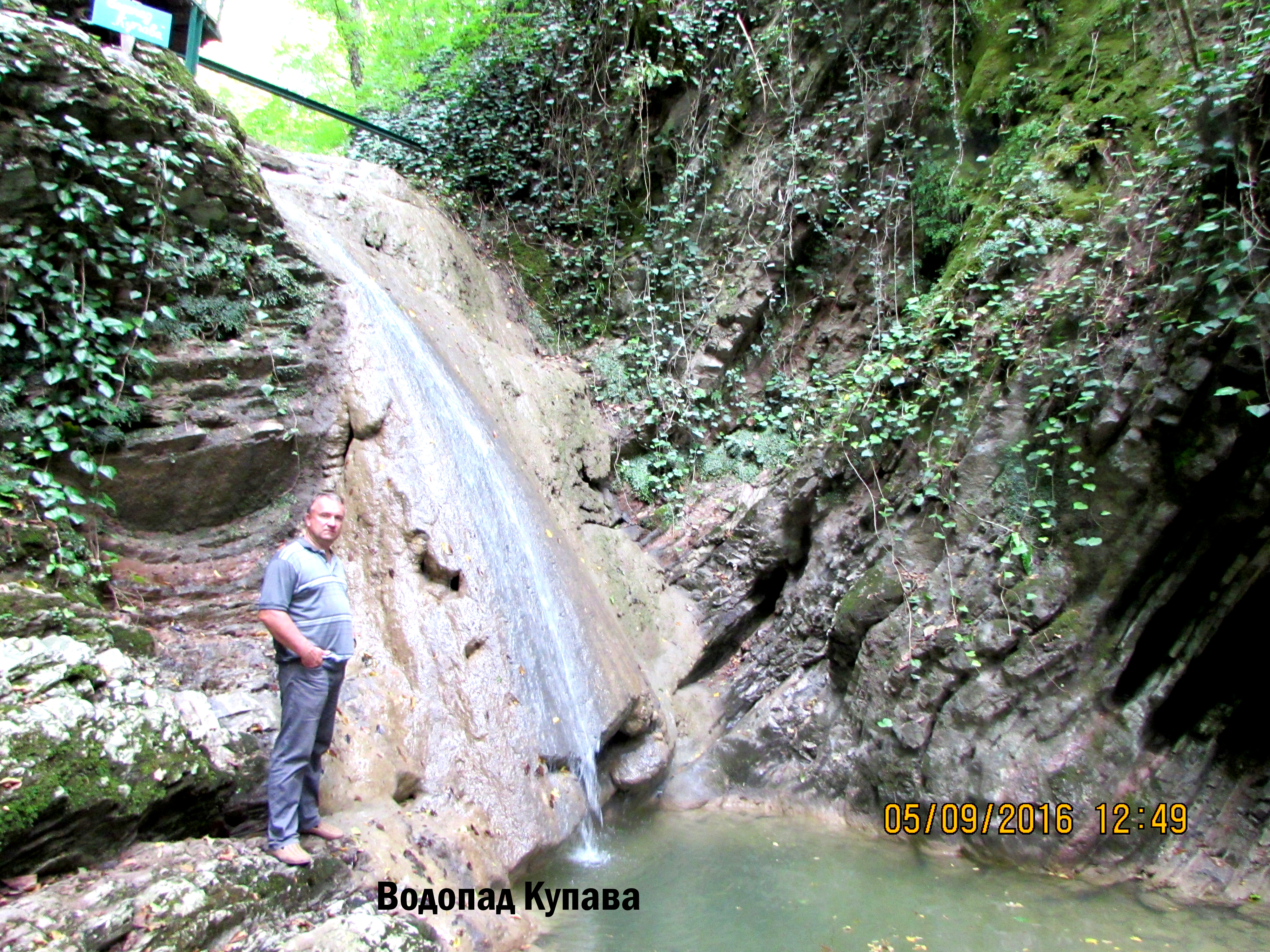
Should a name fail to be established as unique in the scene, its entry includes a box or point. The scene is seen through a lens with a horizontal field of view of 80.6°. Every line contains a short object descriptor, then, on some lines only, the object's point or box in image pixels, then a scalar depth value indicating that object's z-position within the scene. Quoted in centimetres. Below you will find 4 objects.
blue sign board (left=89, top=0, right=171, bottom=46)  482
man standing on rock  352
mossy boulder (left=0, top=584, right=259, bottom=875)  303
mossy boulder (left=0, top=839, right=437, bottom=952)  279
